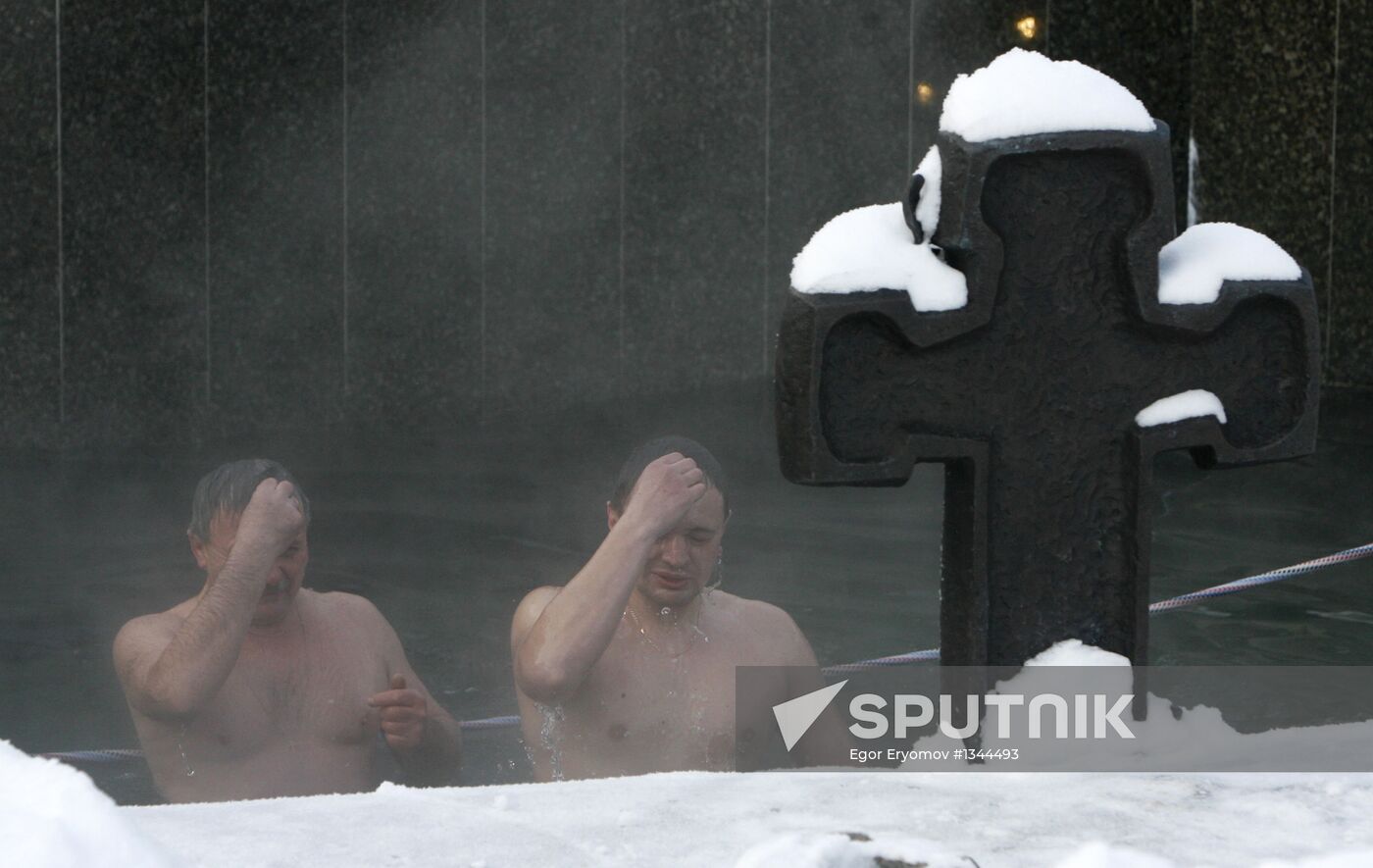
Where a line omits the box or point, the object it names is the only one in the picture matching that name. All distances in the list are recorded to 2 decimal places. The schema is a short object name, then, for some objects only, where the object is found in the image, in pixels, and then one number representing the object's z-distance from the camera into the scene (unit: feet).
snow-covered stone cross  17.46
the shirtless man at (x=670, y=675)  26.91
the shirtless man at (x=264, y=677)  26.78
